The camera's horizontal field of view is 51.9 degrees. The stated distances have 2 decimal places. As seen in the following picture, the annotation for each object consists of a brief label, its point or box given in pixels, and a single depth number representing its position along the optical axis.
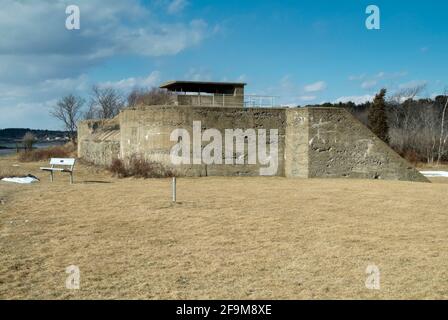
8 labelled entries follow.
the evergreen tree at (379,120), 41.75
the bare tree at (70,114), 67.81
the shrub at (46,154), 40.75
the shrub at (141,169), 21.97
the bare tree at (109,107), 69.44
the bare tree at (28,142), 52.47
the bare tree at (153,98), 39.91
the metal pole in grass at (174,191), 13.24
